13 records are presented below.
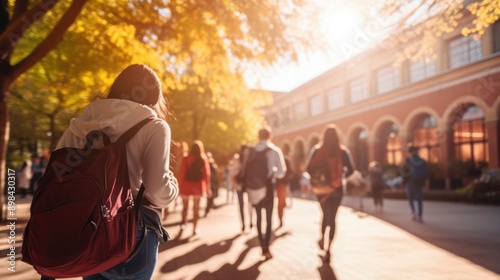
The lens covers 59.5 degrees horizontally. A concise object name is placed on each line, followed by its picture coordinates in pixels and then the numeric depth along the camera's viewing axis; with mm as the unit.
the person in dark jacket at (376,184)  14219
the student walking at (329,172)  6328
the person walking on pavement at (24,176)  18172
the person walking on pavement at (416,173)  10961
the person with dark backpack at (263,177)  6605
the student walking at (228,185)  19559
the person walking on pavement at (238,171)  9627
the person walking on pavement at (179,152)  11702
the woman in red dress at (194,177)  8711
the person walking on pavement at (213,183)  12999
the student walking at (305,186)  23083
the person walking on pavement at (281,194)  9883
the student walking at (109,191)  1689
